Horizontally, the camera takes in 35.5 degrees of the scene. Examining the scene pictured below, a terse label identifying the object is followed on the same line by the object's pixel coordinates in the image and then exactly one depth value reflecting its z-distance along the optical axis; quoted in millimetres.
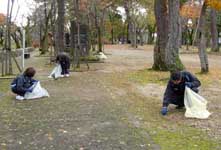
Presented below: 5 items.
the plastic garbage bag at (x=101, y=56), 20242
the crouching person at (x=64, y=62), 11649
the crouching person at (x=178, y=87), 6500
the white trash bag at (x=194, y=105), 6352
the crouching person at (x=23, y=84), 7919
